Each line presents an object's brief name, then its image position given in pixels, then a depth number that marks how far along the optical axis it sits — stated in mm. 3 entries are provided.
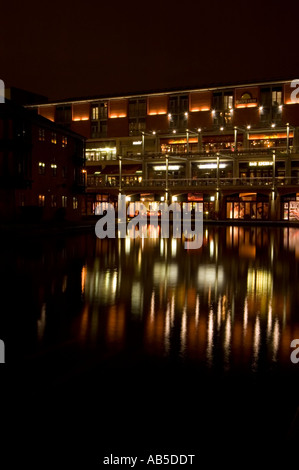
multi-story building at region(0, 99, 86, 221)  37750
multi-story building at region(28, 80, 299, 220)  62188
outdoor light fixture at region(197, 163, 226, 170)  70000
